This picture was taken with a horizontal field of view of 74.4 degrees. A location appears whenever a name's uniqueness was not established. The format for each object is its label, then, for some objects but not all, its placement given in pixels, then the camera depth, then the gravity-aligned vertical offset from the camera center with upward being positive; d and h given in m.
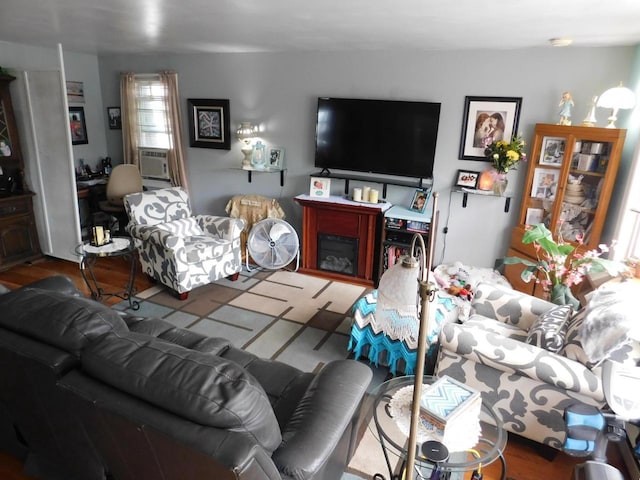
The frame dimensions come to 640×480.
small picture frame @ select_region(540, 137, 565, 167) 3.53 -0.09
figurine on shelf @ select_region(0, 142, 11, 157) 4.34 -0.30
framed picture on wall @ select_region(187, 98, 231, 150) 4.94 +0.04
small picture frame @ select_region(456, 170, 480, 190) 4.00 -0.39
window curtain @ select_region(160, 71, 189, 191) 5.03 -0.06
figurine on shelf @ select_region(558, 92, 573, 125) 3.47 +0.26
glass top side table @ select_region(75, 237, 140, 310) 3.38 -1.02
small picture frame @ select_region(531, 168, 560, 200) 3.62 -0.37
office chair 5.00 -0.76
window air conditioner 5.42 -0.48
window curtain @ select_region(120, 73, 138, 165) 5.27 +0.09
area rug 3.11 -1.54
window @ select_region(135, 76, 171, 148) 5.22 +0.14
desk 5.08 -0.88
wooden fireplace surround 4.18 -0.95
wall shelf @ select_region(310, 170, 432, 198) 4.21 -0.46
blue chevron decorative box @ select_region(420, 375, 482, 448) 1.57 -1.01
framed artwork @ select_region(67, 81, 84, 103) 5.19 +0.36
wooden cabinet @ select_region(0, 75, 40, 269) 4.30 -0.79
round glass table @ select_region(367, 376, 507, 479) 1.51 -1.14
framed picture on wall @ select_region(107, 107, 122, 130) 5.58 +0.07
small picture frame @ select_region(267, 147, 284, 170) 4.76 -0.31
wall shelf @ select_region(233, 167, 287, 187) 4.72 -0.45
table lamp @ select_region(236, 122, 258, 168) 4.75 -0.10
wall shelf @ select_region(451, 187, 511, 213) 3.90 -0.52
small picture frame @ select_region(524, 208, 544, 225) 3.76 -0.67
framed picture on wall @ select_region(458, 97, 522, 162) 3.79 +0.13
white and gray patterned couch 1.99 -1.10
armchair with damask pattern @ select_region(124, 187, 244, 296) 3.73 -1.06
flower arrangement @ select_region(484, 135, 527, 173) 3.67 -0.13
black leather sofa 1.20 -0.86
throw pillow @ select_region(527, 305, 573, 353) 2.19 -0.99
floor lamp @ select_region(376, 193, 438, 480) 1.06 -0.42
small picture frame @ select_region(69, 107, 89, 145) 5.29 -0.05
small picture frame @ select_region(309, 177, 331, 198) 4.50 -0.58
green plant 2.63 -0.79
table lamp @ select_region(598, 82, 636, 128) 3.00 +0.30
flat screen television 4.02 -0.02
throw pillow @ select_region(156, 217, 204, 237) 4.12 -0.98
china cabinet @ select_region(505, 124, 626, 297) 3.28 -0.35
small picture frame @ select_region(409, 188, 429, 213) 4.13 -0.63
